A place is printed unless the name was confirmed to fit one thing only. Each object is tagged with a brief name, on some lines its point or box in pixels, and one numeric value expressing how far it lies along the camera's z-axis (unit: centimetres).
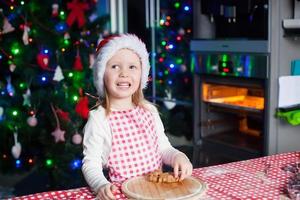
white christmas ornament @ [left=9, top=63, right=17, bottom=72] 279
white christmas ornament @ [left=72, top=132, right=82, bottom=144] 281
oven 246
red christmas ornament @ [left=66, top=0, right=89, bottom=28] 288
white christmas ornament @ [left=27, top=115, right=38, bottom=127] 276
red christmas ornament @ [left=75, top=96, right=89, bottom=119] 278
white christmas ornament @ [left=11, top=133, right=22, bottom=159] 283
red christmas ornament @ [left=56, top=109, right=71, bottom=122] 281
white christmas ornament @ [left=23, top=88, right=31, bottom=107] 284
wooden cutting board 91
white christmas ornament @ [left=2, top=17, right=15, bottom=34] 273
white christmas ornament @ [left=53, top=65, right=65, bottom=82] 279
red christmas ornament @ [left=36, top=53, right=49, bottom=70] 280
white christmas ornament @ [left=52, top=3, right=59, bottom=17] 282
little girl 117
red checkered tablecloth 102
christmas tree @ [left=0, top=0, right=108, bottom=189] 280
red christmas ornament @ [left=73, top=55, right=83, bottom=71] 285
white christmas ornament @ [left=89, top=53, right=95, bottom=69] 296
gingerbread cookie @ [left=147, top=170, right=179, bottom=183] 100
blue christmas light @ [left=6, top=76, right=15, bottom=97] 290
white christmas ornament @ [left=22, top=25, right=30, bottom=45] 273
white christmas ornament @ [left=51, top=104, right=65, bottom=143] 279
